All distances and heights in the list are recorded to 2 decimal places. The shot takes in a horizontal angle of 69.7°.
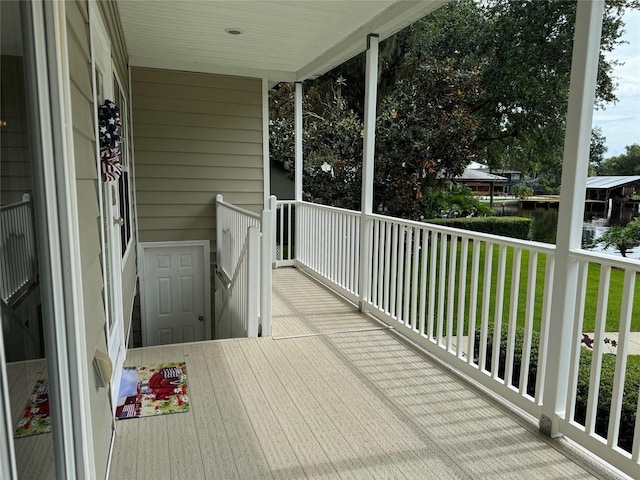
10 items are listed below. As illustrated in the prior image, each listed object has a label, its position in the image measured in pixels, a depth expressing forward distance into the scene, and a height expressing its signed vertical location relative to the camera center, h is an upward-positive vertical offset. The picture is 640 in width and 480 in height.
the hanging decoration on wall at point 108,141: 2.53 +0.18
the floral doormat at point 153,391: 2.62 -1.33
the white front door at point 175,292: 5.84 -1.53
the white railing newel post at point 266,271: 3.67 -0.78
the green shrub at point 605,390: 2.79 -1.39
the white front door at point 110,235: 2.55 -0.38
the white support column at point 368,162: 4.20 +0.13
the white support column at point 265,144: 6.19 +0.42
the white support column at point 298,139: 6.54 +0.52
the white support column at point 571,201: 2.12 -0.11
